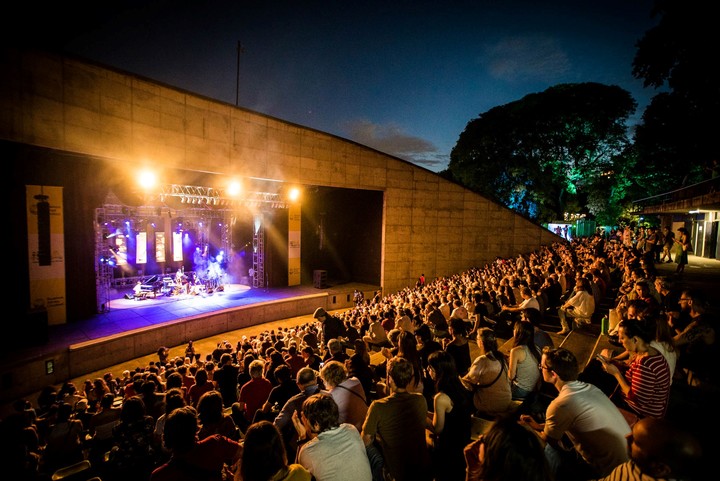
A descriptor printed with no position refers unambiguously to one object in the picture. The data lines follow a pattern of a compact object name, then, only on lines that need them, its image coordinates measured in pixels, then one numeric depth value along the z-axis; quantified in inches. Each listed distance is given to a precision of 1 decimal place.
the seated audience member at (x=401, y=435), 101.2
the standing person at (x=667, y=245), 578.6
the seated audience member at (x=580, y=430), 89.0
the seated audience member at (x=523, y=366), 140.1
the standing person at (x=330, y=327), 304.5
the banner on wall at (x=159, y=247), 796.6
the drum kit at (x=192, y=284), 673.0
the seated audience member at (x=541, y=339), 167.6
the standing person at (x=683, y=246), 426.6
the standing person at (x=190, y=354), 354.9
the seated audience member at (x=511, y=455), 60.8
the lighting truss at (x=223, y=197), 588.4
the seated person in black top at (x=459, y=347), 173.9
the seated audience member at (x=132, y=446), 108.4
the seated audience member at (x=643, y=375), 121.2
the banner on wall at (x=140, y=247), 748.6
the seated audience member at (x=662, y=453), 59.6
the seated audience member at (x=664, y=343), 131.5
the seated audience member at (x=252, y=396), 163.2
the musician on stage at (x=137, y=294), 627.7
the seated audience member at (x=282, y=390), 149.6
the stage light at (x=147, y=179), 518.4
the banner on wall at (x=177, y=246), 828.6
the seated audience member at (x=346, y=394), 116.2
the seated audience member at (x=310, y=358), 228.4
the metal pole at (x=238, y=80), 686.0
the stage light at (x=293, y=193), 703.1
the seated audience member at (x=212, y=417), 117.4
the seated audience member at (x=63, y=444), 148.9
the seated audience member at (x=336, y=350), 196.9
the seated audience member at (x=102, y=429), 151.6
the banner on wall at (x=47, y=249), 437.4
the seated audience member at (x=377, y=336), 298.7
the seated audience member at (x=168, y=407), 133.3
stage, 343.6
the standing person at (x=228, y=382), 194.7
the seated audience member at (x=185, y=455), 85.7
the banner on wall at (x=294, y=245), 765.3
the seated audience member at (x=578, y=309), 284.2
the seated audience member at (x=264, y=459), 73.1
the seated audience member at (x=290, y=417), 118.0
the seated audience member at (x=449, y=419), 110.9
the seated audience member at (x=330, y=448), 82.0
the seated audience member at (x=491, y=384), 129.9
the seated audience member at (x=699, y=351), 170.4
